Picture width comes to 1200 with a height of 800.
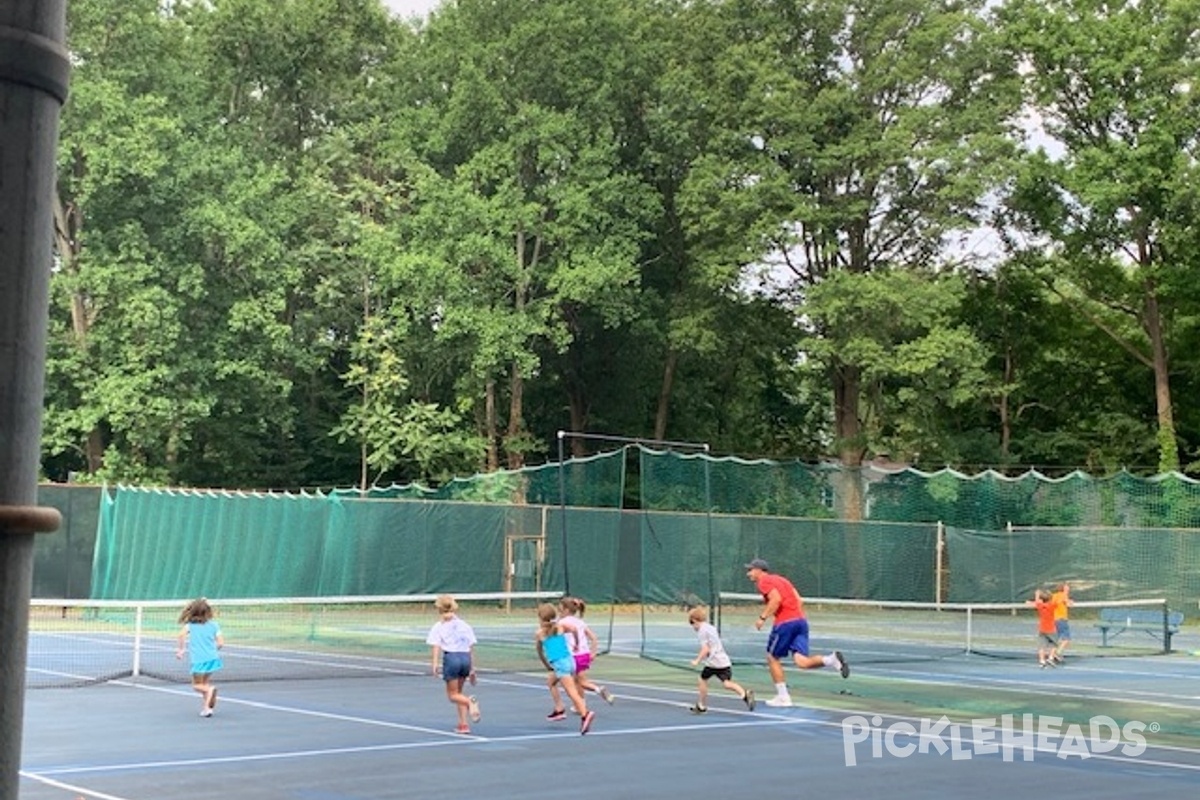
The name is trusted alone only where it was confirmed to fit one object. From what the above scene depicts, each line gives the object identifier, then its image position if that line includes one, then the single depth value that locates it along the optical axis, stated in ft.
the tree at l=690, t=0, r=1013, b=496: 151.64
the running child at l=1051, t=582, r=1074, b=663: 77.25
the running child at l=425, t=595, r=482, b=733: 45.47
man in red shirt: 53.52
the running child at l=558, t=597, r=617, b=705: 49.70
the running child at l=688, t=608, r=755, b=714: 50.75
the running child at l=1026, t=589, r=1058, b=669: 74.79
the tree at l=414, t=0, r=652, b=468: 153.48
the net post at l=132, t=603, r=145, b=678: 60.75
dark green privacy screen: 100.37
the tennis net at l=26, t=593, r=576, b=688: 65.31
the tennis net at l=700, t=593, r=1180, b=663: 85.05
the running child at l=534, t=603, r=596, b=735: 46.09
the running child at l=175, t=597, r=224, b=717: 48.83
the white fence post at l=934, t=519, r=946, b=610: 103.76
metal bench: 93.50
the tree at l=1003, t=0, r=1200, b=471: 146.30
